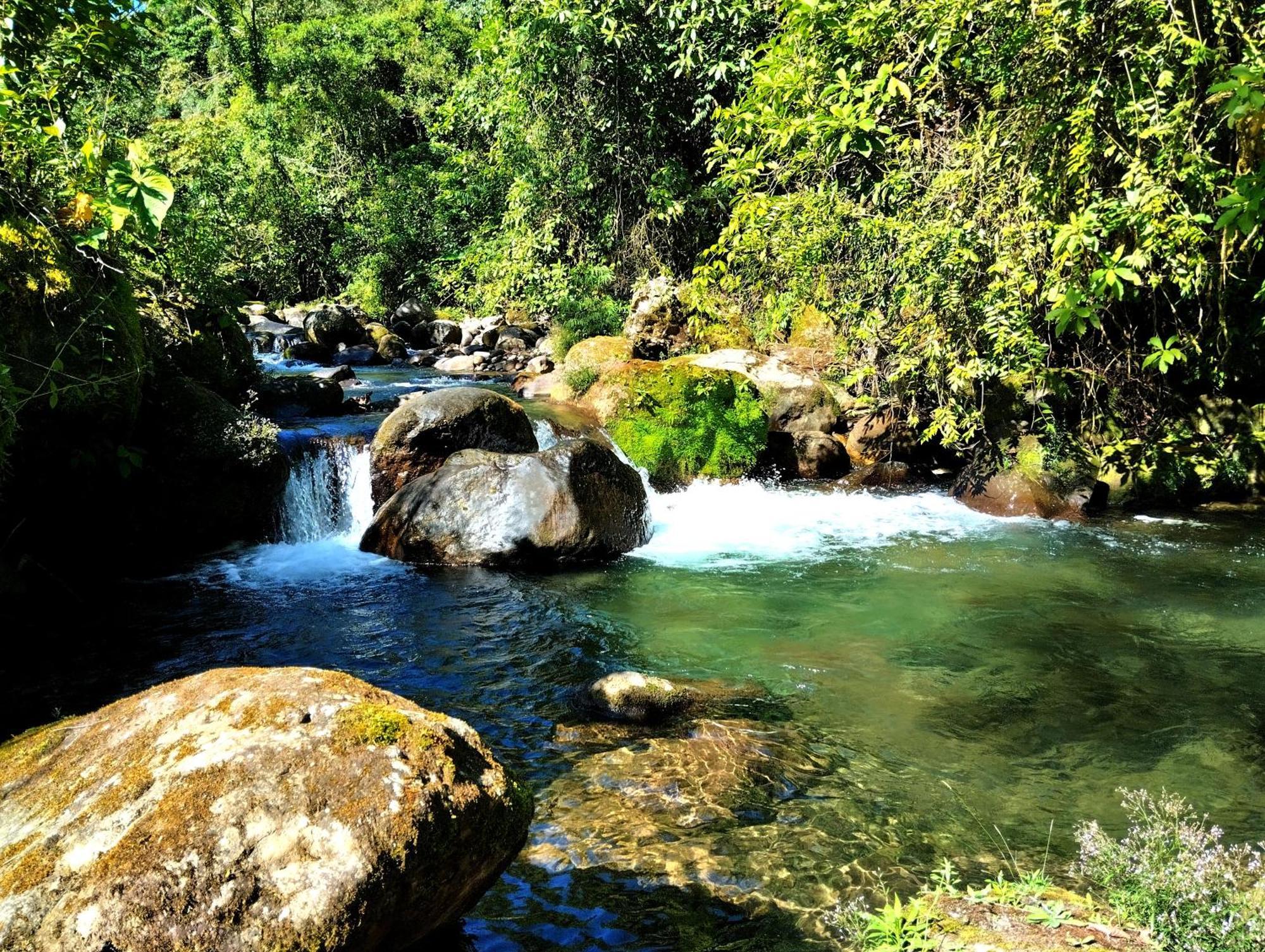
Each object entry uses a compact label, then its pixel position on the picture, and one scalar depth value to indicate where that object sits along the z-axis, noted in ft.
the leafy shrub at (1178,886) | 8.04
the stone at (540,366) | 58.44
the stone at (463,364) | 66.03
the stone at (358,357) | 68.95
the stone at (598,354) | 46.93
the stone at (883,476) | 40.98
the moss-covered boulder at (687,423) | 40.42
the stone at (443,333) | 78.38
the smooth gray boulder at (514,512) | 29.04
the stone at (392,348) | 71.87
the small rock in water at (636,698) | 17.16
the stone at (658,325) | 53.62
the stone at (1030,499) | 34.83
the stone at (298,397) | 41.06
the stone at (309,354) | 68.85
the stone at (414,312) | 84.99
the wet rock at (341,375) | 55.11
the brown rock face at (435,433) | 34.30
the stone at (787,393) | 43.73
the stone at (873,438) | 42.83
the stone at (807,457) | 42.14
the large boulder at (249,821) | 6.96
